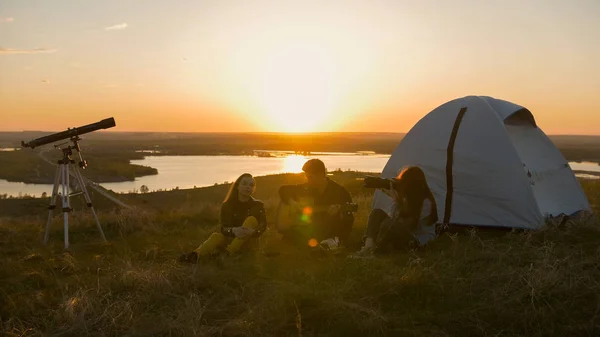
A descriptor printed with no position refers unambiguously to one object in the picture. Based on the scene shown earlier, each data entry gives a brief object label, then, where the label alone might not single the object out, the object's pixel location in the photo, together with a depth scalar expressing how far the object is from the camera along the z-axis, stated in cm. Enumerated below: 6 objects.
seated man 752
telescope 784
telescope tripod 750
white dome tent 787
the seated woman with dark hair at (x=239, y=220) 694
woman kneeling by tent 680
